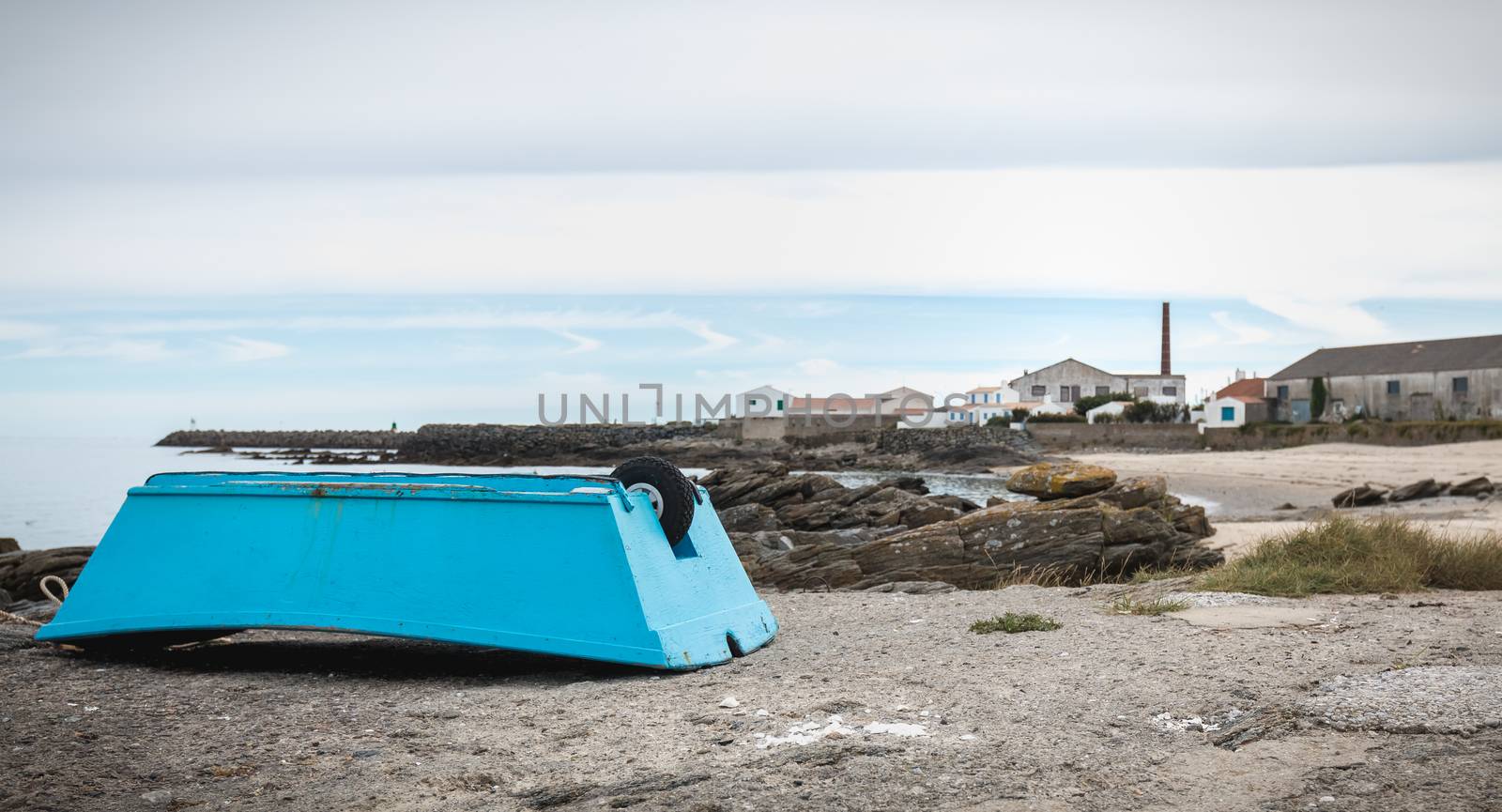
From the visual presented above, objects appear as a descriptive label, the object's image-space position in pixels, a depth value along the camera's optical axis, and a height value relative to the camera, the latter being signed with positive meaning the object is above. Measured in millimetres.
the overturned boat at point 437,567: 5723 -740
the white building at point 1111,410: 65938 +1164
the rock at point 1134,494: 14258 -820
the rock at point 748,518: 17516 -1411
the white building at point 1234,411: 64875 +1049
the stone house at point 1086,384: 82500 +3384
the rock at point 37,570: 12500 -1574
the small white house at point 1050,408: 78375 +1493
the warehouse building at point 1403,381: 57062 +2559
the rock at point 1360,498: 22656 -1374
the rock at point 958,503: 18875 -1257
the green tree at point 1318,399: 62031 +1660
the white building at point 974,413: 81562 +1197
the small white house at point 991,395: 89000 +2716
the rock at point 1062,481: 15562 -720
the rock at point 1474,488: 23203 -1233
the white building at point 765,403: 79312 +1977
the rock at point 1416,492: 22609 -1263
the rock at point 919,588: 9578 -1353
